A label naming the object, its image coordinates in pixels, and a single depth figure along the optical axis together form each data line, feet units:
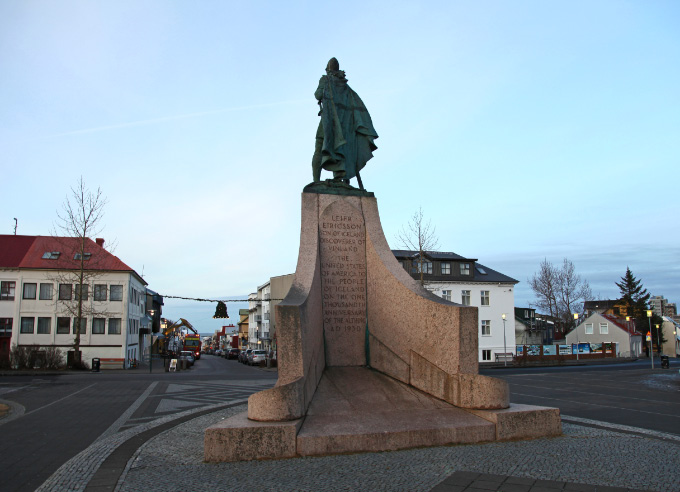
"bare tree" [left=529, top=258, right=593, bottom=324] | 201.67
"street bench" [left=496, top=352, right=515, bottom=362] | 153.89
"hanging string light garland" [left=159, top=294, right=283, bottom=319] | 90.89
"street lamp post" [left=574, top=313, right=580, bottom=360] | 155.36
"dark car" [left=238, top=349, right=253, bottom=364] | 155.96
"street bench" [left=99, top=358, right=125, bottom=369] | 123.65
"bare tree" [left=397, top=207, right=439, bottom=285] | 102.47
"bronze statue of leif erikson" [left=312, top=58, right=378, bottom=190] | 31.94
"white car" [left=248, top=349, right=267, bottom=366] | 138.72
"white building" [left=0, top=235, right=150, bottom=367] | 126.41
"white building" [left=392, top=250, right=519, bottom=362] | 154.81
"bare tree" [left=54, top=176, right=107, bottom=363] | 105.31
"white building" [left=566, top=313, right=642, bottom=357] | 186.91
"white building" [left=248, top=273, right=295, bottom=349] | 261.85
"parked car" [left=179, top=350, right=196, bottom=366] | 140.11
